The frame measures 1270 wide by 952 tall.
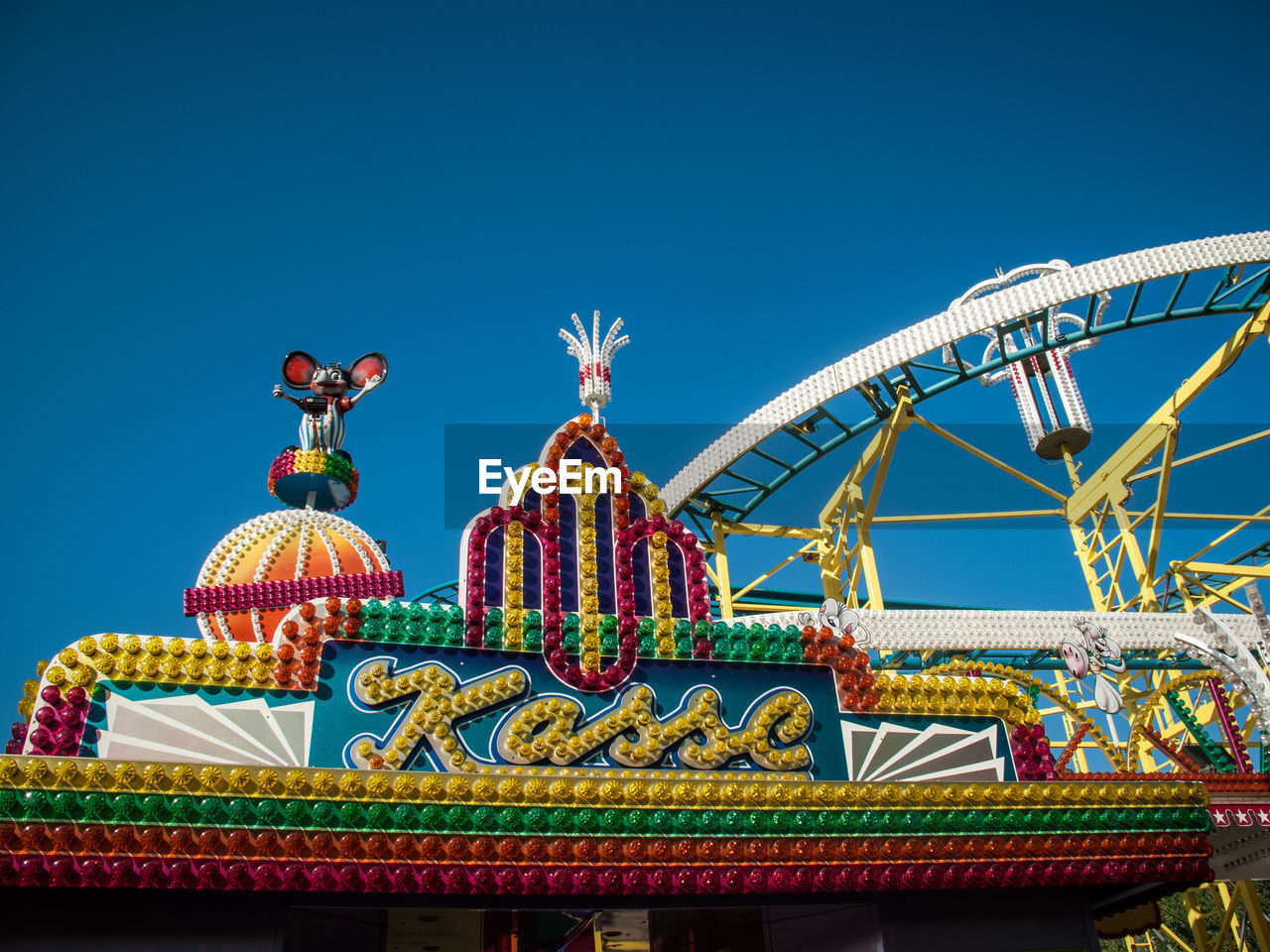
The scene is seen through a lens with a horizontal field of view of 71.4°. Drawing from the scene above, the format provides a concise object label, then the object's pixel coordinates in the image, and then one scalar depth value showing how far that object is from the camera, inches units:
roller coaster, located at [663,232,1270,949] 623.2
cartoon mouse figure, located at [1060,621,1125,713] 417.1
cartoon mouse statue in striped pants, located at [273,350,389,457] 464.8
